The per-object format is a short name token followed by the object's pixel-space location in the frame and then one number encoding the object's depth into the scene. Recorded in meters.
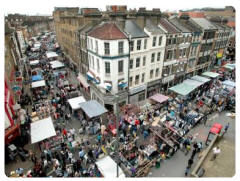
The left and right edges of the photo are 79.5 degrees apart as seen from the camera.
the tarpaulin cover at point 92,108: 18.89
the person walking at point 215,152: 12.17
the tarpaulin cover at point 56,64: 34.96
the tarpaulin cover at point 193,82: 27.95
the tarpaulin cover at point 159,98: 23.20
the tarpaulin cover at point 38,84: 26.22
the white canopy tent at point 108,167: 11.70
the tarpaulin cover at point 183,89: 25.18
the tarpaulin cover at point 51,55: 41.27
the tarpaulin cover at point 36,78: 28.58
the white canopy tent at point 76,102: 20.80
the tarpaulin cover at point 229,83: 27.68
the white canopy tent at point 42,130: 15.14
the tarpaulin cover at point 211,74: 31.32
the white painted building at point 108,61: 19.06
